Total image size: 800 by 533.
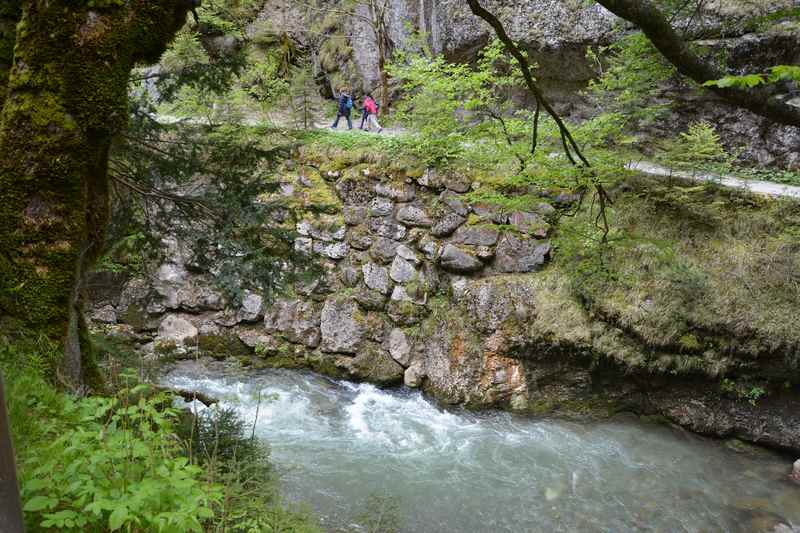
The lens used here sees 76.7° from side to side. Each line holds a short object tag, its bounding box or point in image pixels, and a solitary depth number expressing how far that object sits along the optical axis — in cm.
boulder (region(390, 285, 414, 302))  1020
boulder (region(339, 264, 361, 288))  1043
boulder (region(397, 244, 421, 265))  1042
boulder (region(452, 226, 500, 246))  1012
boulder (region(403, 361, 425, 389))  959
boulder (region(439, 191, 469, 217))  1042
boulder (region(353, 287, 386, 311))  1019
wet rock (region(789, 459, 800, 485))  761
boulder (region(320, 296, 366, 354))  996
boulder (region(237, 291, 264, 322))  1027
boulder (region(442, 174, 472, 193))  1061
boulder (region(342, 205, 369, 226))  1094
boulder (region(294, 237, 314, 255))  1078
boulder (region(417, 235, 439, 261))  1034
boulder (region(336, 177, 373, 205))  1113
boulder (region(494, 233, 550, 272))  988
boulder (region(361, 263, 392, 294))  1031
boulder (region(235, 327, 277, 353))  1012
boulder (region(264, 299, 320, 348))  1014
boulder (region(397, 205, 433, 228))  1063
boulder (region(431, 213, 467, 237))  1037
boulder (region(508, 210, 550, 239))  993
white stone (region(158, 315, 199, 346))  1008
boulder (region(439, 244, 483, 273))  1000
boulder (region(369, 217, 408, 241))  1070
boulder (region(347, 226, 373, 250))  1073
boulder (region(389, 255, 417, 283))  1034
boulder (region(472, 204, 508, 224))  1011
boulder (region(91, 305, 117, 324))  1019
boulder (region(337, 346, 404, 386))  968
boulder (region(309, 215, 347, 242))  1073
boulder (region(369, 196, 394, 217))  1090
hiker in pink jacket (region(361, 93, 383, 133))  1425
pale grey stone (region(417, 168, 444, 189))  1077
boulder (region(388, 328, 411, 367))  981
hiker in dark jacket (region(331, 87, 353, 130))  1403
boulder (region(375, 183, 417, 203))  1095
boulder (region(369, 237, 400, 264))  1057
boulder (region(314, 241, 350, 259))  1074
